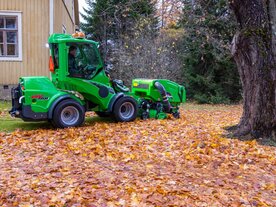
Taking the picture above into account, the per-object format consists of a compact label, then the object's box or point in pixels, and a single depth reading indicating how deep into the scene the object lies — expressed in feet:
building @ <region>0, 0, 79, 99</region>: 46.44
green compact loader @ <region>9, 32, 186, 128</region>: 28.30
